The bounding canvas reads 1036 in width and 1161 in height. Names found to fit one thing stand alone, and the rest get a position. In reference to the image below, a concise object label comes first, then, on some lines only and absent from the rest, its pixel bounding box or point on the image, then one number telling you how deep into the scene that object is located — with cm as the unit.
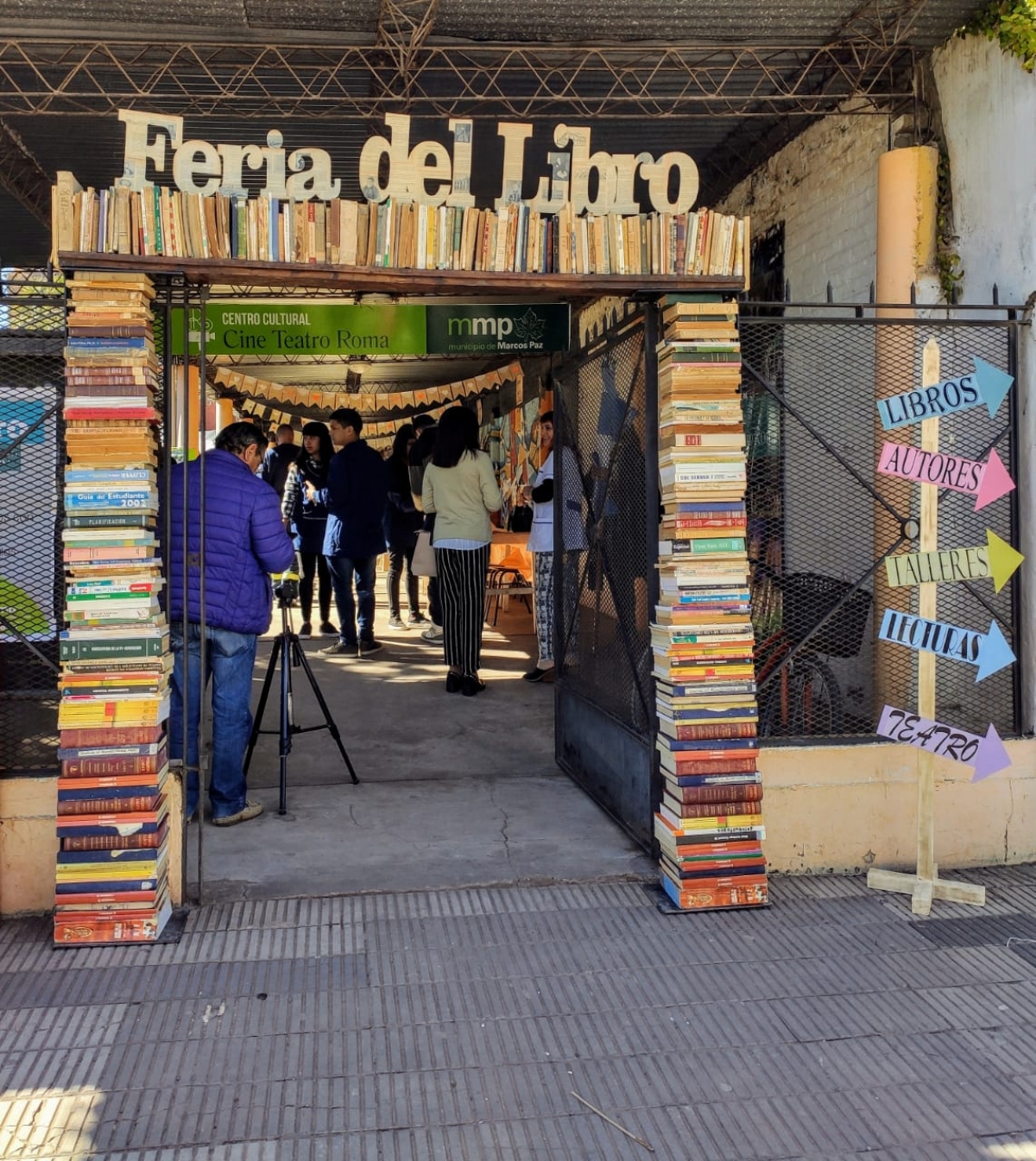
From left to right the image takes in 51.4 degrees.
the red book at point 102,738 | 399
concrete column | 529
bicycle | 503
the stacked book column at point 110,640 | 396
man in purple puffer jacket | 478
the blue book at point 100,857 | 395
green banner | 739
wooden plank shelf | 393
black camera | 539
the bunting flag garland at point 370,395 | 1074
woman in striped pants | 767
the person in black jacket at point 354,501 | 913
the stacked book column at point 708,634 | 427
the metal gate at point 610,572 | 481
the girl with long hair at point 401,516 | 1070
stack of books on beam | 389
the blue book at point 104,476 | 399
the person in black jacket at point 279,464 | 993
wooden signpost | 418
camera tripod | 536
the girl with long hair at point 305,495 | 994
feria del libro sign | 395
